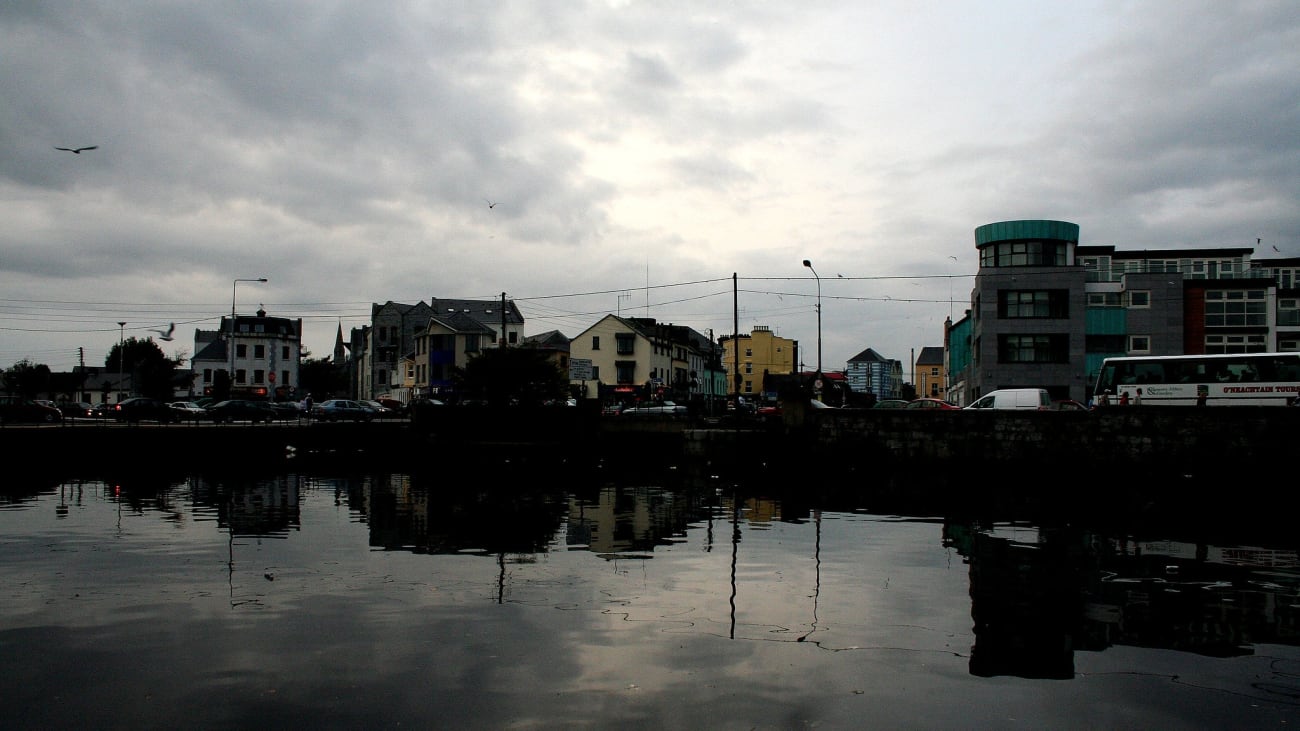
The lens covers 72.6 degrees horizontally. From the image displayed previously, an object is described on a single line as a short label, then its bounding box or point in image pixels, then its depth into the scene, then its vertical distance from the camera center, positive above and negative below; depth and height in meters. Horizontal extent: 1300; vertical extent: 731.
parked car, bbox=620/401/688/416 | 59.93 -1.13
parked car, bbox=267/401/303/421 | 61.72 -1.53
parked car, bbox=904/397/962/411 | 50.25 -0.43
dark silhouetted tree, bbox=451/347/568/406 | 55.72 +0.87
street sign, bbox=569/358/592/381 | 55.84 +1.50
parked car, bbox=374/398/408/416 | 69.75 -1.49
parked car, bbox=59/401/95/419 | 66.10 -1.76
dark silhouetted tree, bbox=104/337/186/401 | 94.62 +1.33
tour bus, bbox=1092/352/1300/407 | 39.56 +0.92
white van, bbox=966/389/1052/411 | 44.38 -0.09
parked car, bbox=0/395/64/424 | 53.34 -1.60
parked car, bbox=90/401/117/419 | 61.99 -1.78
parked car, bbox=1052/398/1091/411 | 43.88 -0.37
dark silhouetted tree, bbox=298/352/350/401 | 141.12 +1.66
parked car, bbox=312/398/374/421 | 63.63 -1.58
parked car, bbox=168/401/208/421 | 58.97 -1.59
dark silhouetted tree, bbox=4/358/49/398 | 114.50 +0.74
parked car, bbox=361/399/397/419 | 66.12 -1.58
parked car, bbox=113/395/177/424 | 56.75 -1.49
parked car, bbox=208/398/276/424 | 59.41 -1.56
